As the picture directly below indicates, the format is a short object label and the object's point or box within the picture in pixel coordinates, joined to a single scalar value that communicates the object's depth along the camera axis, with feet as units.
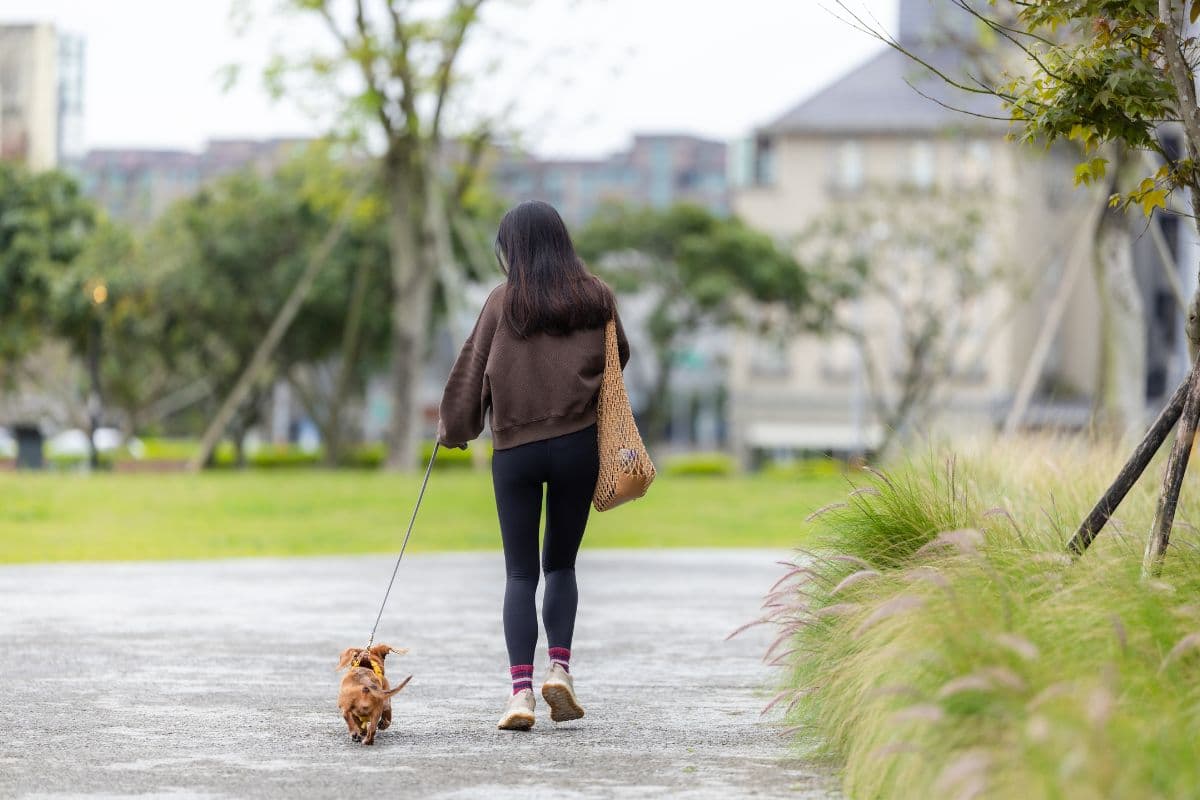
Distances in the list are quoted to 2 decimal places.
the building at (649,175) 530.68
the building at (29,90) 228.02
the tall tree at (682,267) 167.63
